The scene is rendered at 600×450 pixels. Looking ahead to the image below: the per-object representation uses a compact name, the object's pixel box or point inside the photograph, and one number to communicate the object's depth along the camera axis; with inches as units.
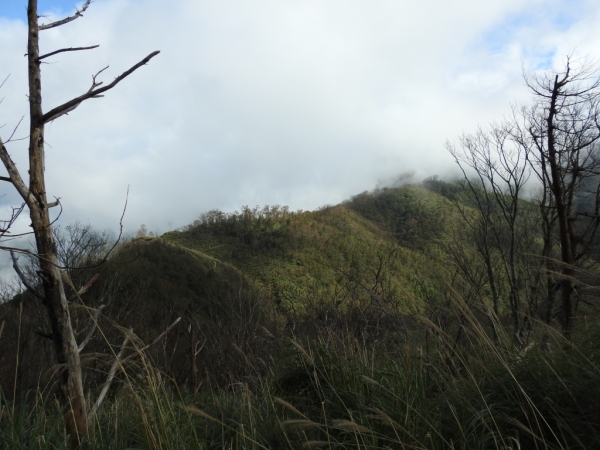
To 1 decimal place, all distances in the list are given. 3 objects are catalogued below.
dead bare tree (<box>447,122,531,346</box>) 517.3
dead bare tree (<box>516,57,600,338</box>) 346.0
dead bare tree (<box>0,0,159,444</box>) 108.6
